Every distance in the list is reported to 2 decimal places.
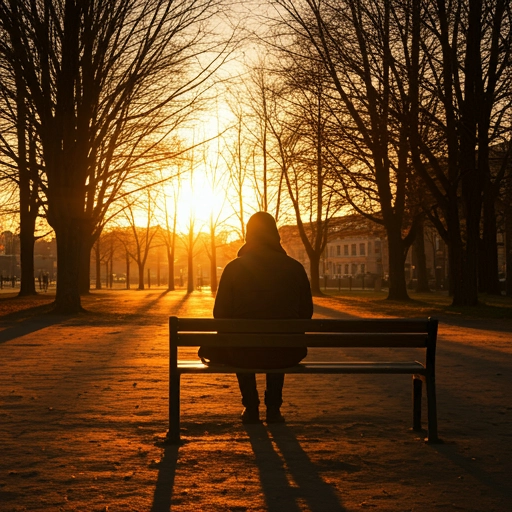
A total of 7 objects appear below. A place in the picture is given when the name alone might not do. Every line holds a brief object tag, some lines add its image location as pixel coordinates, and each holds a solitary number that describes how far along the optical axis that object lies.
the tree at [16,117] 22.19
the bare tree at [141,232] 55.66
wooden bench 6.39
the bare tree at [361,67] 23.92
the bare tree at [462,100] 23.61
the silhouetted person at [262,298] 6.64
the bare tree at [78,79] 21.80
